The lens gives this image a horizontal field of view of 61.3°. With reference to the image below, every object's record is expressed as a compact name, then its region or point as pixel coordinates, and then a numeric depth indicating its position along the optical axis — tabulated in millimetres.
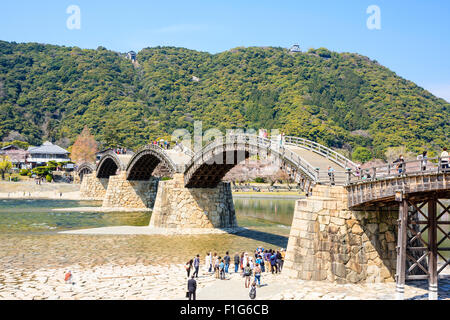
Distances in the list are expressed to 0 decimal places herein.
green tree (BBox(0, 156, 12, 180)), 88938
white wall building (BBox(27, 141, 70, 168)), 105625
